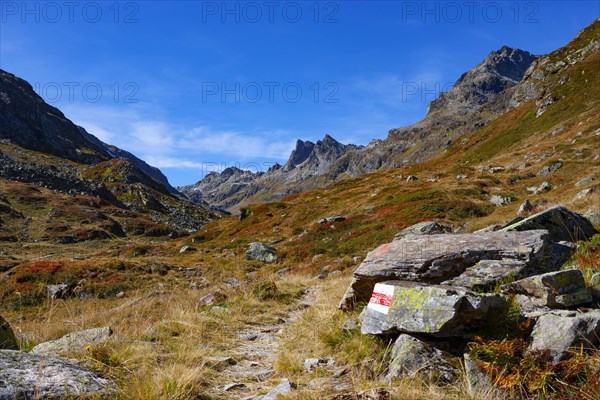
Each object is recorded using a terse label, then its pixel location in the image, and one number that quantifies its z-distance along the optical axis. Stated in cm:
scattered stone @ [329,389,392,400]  382
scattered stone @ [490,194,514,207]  2834
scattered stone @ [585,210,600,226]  1157
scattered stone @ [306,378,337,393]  441
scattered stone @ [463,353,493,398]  396
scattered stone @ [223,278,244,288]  1704
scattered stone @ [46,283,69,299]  2311
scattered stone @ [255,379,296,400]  419
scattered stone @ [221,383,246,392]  485
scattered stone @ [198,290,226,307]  1096
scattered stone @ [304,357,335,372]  538
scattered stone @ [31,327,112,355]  555
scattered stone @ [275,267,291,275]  2539
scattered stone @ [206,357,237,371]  565
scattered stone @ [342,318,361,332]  633
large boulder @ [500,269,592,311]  535
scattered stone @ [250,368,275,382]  529
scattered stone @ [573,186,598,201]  1895
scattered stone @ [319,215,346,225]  3809
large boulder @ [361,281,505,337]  489
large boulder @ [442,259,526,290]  666
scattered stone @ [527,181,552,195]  2835
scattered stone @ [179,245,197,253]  4495
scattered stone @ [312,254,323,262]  2637
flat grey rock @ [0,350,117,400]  347
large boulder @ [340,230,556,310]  703
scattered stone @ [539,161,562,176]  3422
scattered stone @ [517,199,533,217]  2087
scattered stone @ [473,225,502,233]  1434
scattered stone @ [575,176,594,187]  2434
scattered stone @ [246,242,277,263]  3017
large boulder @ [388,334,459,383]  447
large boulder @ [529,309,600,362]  423
